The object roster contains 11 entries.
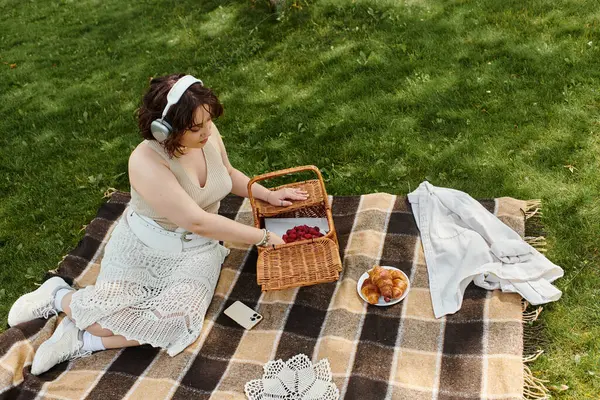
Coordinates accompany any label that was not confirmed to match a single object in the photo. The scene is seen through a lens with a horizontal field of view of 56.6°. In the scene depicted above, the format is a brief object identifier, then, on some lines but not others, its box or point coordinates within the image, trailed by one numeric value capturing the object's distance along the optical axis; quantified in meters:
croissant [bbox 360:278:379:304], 3.74
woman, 3.37
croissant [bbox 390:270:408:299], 3.72
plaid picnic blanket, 3.33
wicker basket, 3.73
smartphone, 3.87
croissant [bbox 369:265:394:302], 3.69
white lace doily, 3.31
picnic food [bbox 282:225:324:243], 4.00
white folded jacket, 3.69
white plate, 3.76
